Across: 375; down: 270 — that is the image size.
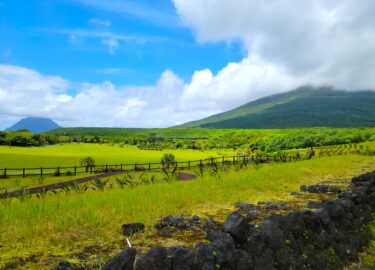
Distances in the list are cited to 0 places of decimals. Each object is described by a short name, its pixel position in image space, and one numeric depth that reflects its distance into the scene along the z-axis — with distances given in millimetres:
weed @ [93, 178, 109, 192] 14225
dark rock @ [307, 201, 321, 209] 7457
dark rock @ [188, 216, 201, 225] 6094
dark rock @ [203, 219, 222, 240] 5332
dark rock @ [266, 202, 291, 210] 7459
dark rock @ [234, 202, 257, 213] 7352
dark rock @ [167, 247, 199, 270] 3873
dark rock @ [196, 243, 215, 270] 4051
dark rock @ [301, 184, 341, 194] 10106
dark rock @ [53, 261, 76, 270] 3565
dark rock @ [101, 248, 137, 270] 3490
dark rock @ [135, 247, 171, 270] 3637
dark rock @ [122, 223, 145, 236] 5512
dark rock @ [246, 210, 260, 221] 6526
